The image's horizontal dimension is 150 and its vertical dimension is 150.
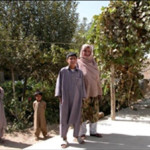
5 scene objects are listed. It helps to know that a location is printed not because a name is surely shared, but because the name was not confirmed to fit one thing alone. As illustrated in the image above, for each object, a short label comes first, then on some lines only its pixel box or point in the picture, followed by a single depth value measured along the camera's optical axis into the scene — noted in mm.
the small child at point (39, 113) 5332
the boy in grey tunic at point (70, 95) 3020
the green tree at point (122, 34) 4477
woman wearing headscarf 3277
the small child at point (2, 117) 4824
